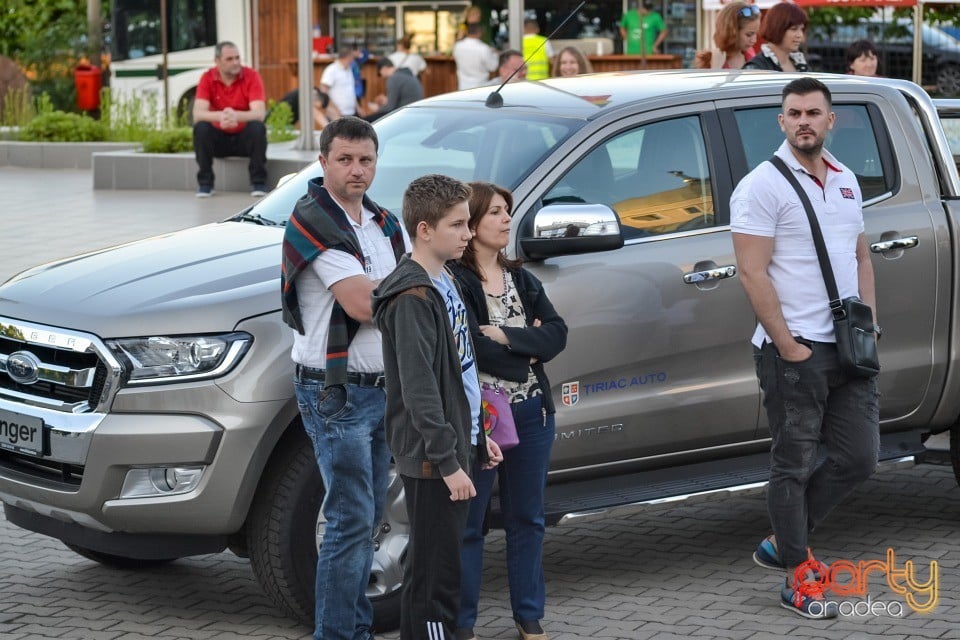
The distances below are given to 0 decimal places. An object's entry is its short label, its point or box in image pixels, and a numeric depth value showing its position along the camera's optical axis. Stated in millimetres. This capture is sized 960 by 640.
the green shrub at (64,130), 20531
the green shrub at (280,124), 19844
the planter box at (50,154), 20062
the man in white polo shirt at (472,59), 21344
